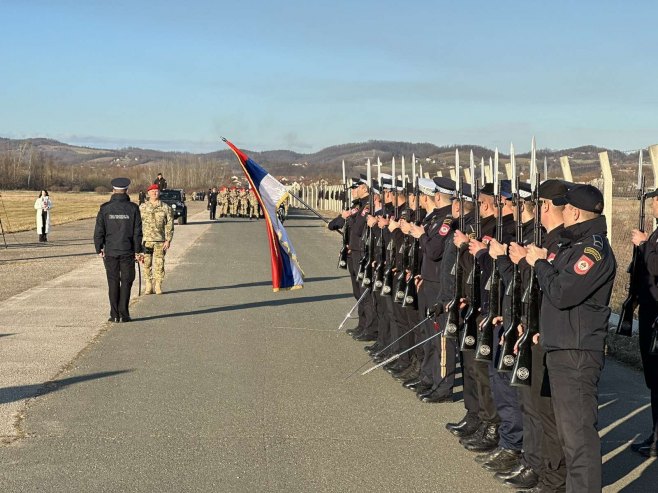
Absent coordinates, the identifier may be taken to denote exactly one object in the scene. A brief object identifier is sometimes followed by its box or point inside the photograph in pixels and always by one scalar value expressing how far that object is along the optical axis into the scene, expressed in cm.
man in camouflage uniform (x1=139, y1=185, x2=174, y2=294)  1769
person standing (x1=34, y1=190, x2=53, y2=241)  3244
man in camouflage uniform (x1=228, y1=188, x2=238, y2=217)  5944
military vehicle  4723
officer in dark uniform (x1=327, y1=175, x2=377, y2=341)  1273
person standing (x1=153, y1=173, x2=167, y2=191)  3989
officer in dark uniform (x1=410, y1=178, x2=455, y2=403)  903
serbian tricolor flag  1419
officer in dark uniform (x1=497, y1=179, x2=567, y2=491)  620
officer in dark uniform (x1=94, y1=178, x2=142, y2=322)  1450
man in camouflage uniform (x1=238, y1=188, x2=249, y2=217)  5920
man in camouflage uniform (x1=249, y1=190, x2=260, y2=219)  5797
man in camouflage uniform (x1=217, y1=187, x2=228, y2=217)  5978
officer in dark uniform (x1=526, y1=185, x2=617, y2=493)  559
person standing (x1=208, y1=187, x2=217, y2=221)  5525
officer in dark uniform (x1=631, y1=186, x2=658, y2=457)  764
